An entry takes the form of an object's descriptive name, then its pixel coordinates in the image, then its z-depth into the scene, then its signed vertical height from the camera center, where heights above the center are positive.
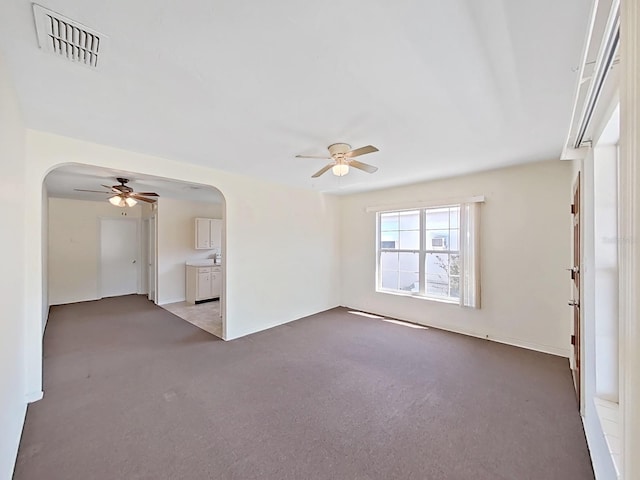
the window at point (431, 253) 3.90 -0.21
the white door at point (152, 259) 6.20 -0.45
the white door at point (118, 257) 6.61 -0.41
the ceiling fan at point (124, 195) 4.22 +0.73
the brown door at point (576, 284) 2.50 -0.43
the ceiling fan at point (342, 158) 2.63 +0.80
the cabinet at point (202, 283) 6.02 -0.96
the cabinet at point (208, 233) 6.55 +0.17
